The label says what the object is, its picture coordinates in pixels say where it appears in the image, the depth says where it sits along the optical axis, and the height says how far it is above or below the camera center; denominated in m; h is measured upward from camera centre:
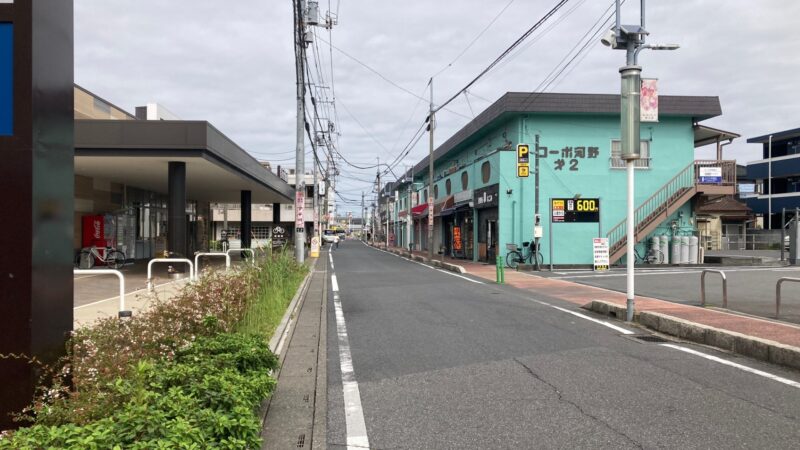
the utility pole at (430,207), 31.16 +1.25
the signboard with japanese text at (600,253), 21.20 -0.96
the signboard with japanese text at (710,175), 25.66 +2.51
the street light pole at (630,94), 10.13 +2.49
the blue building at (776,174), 54.78 +5.67
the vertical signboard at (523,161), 23.86 +2.95
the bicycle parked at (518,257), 25.55 -1.37
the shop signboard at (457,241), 35.06 -0.85
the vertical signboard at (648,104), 10.32 +2.36
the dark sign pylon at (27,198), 3.45 +0.18
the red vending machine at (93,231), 21.23 -0.18
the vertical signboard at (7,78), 3.46 +0.94
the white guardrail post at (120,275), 6.38 -0.58
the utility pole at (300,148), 17.48 +3.38
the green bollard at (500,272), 18.50 -1.50
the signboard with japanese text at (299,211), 25.30 +0.79
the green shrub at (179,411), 2.92 -1.14
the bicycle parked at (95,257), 19.73 -1.13
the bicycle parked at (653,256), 26.30 -1.34
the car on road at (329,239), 66.74 -1.44
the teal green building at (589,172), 25.83 +2.76
